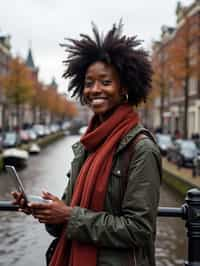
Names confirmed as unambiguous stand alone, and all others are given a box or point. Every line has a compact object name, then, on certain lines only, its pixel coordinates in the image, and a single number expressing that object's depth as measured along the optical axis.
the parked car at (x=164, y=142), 28.19
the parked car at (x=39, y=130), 50.71
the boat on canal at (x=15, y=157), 22.11
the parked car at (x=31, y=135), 41.21
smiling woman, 2.09
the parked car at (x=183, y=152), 20.84
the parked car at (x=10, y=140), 30.32
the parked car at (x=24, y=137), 37.80
